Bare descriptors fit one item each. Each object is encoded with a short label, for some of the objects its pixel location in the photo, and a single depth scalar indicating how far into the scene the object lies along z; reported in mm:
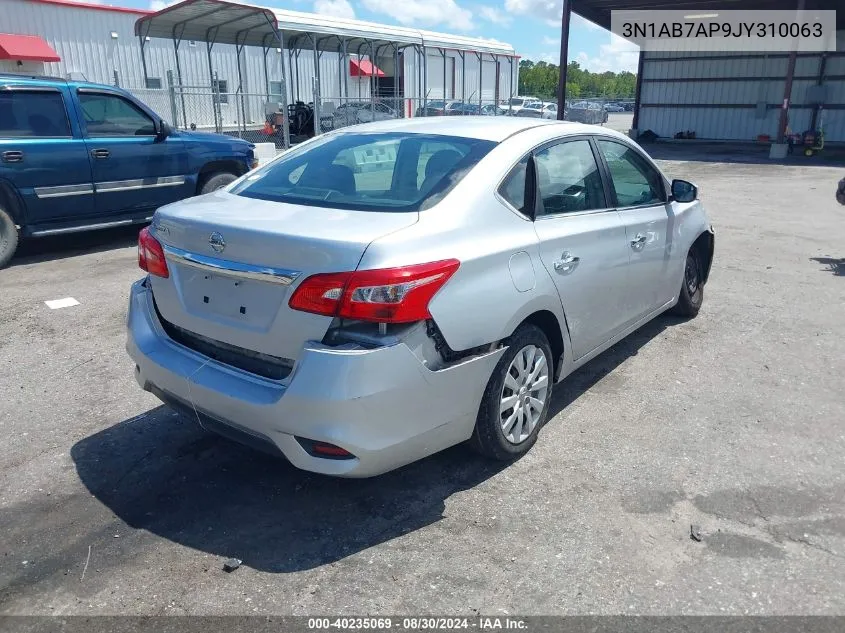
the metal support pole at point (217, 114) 17169
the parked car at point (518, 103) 30911
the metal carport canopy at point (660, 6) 22750
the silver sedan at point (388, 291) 2715
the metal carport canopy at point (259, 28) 16688
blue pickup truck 7426
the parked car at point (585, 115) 29220
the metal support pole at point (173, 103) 16177
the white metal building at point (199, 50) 18297
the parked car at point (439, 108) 23938
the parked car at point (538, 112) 31072
